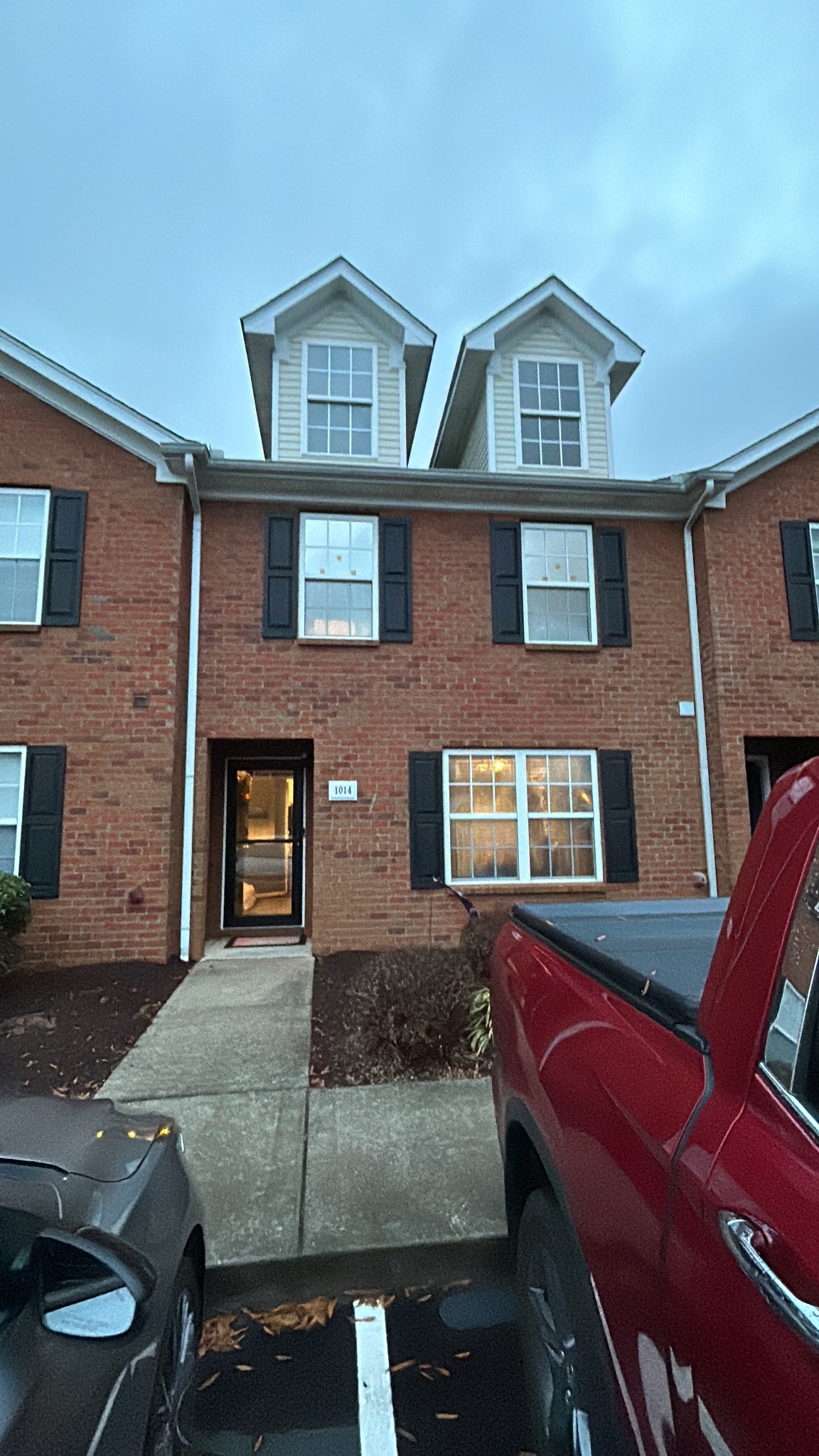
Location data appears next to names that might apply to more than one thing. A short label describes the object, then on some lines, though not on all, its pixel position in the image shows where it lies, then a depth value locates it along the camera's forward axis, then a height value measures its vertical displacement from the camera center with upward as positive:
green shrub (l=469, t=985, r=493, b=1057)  5.02 -1.33
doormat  8.78 -1.30
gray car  1.24 -0.85
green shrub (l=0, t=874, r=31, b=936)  6.71 -0.64
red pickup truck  0.96 -0.59
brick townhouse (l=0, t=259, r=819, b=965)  8.01 +1.94
